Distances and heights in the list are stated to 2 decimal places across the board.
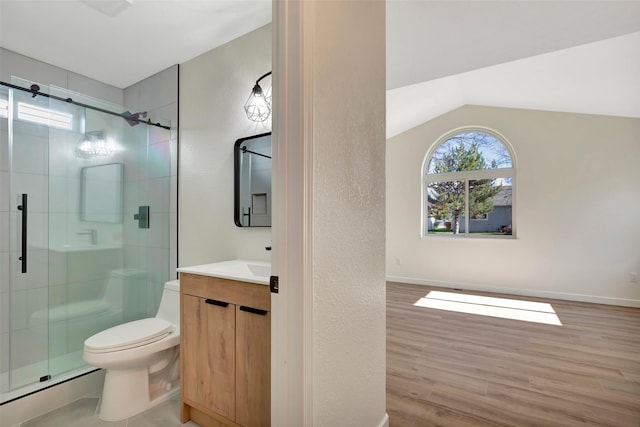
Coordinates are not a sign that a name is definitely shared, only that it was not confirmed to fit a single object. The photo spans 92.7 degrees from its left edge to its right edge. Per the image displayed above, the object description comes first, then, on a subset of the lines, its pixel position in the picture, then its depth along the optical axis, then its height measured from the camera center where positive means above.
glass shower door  2.08 -0.08
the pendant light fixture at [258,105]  2.03 +0.75
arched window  4.82 +0.50
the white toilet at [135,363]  1.68 -0.90
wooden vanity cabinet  1.40 -0.68
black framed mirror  2.08 +0.24
